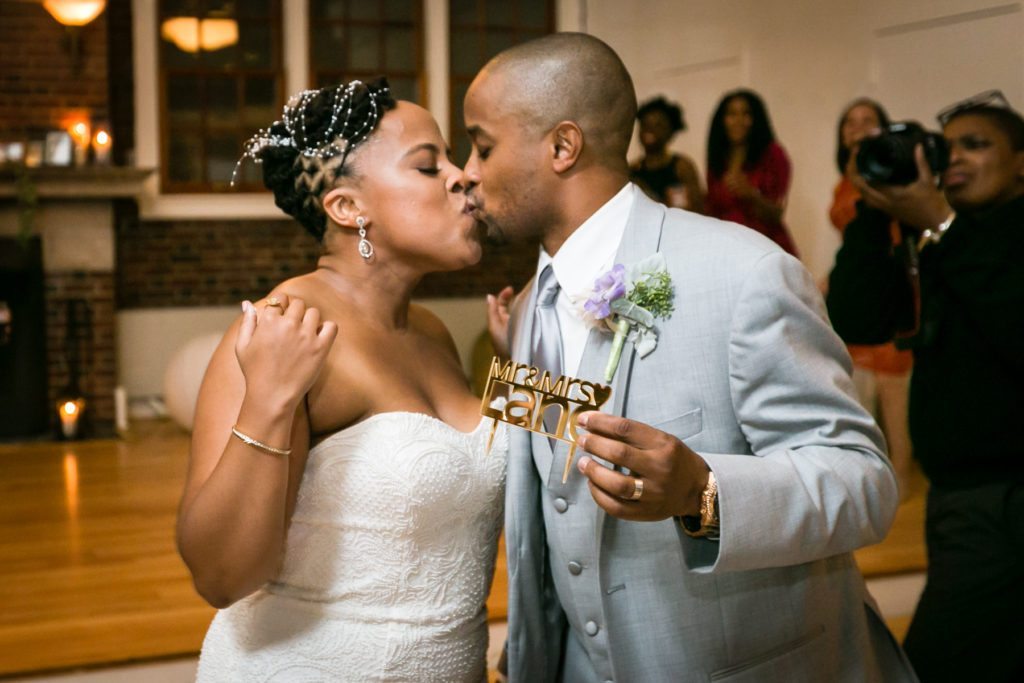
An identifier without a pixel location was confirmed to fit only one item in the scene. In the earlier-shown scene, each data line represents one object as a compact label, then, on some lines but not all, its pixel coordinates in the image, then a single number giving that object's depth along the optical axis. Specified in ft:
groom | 4.97
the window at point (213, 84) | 28.19
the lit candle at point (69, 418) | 25.03
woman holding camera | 8.80
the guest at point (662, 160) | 21.88
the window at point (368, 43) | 29.30
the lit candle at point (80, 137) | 25.98
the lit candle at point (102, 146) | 26.02
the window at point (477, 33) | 30.27
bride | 5.83
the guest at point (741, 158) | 20.71
